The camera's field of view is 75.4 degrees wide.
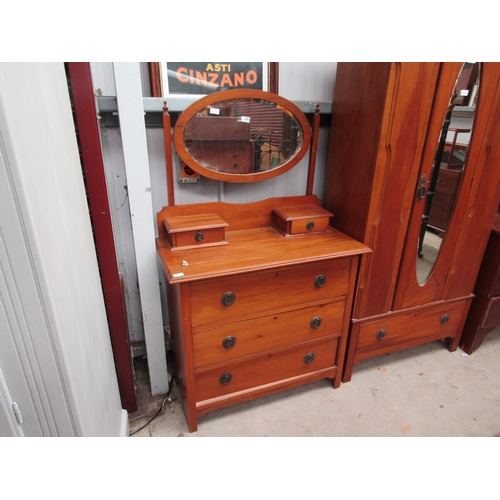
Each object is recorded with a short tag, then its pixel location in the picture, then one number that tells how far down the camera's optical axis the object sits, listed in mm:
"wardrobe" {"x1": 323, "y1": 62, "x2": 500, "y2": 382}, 1397
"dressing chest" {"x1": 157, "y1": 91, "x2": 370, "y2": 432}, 1340
